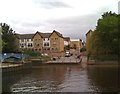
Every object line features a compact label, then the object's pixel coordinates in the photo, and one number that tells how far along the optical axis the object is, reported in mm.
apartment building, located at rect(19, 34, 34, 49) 50914
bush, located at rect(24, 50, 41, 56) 39426
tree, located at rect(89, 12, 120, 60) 28228
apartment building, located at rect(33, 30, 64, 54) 48739
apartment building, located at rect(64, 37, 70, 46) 65329
